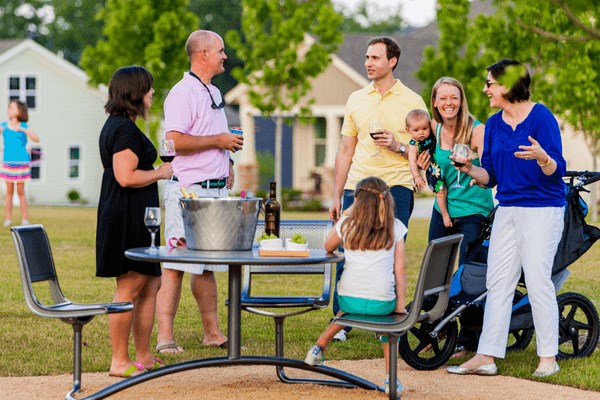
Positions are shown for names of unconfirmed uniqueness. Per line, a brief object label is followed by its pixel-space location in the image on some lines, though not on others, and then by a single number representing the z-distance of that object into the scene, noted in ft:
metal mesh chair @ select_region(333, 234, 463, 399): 32.40
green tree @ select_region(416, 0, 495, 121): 151.58
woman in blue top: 37.84
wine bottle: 37.12
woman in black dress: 36.72
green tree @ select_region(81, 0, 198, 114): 170.13
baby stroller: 40.10
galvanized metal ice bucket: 32.93
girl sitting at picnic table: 33.64
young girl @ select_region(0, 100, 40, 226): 101.03
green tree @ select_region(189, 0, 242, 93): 335.39
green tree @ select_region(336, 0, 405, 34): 375.83
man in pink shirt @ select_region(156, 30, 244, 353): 41.58
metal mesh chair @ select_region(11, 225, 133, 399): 33.28
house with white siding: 226.23
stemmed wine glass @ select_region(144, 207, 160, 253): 33.98
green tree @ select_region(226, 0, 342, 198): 171.04
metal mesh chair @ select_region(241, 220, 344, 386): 37.46
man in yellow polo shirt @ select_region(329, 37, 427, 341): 43.25
